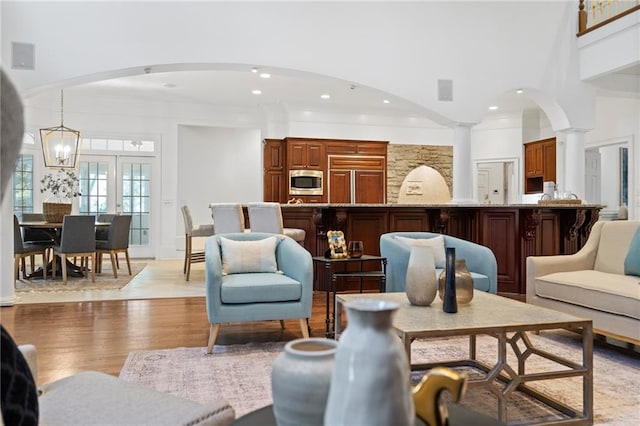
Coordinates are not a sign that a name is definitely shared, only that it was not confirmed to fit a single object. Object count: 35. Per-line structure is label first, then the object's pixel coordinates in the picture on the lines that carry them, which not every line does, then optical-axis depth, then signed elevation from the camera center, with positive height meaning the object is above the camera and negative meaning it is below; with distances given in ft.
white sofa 9.62 -1.66
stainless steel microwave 30.12 +1.76
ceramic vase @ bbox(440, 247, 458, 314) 7.65 -1.27
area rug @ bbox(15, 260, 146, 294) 18.70 -3.16
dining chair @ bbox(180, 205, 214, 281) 21.57 -1.10
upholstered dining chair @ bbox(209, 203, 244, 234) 18.03 -0.29
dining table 20.54 -1.34
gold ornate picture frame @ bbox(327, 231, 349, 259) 12.55 -0.96
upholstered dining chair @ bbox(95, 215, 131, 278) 21.80 -1.44
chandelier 21.67 +3.07
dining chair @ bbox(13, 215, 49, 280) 19.90 -1.79
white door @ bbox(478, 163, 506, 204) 33.81 +1.95
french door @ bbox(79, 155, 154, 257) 29.94 +1.22
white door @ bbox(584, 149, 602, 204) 28.73 +2.19
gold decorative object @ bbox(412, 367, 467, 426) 2.72 -1.11
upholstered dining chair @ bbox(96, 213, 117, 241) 23.88 -1.21
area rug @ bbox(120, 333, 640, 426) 7.58 -3.16
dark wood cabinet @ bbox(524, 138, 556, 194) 29.25 +2.94
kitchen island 18.01 -0.60
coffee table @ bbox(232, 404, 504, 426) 3.57 -1.69
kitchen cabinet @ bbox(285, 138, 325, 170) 30.27 +3.58
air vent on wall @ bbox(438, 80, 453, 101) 19.31 +4.92
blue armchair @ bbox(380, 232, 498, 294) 12.16 -1.40
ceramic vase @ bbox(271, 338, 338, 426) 2.88 -1.09
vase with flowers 21.62 +0.57
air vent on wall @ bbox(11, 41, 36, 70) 15.11 +4.96
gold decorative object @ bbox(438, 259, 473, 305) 8.26 -1.36
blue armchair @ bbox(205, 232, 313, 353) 10.34 -1.90
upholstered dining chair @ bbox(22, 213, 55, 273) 23.13 -1.32
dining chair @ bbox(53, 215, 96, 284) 19.94 -1.27
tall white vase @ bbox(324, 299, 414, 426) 2.30 -0.84
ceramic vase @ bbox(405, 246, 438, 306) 8.00 -1.15
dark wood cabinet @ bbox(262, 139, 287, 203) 30.73 +2.52
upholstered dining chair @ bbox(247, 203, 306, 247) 16.75 -0.30
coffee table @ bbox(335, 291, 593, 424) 6.74 -1.71
